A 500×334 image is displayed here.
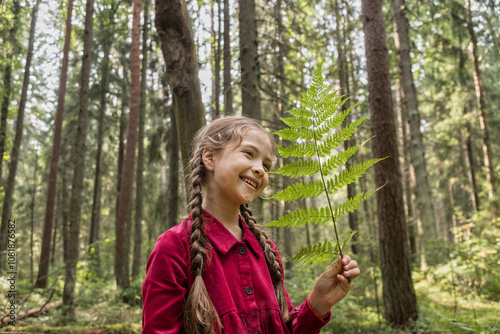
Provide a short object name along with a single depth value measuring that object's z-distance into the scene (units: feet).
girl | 5.14
